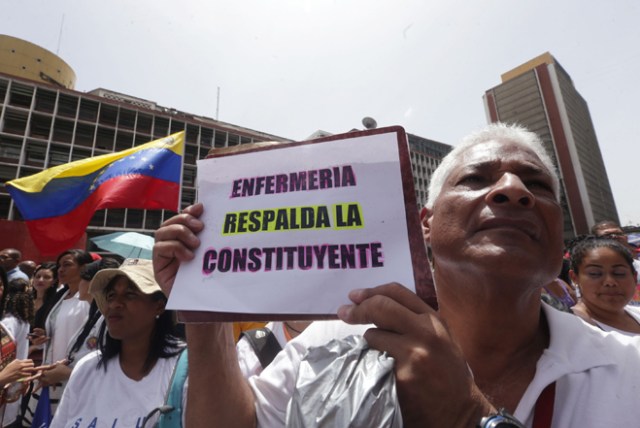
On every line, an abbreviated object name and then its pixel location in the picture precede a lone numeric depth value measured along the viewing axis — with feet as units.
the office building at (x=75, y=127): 97.25
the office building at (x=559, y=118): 184.24
